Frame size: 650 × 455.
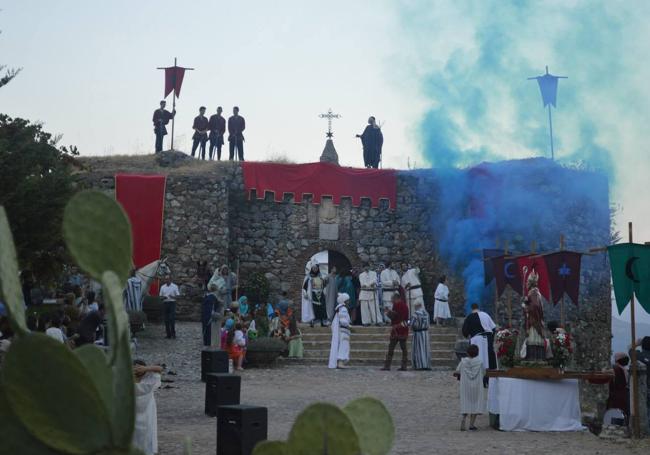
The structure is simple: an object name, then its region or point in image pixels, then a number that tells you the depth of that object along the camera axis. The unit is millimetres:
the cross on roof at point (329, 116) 29641
